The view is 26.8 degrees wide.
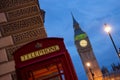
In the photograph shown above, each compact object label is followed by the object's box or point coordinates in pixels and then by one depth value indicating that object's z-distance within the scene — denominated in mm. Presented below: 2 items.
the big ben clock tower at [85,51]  88125
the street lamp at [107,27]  18811
